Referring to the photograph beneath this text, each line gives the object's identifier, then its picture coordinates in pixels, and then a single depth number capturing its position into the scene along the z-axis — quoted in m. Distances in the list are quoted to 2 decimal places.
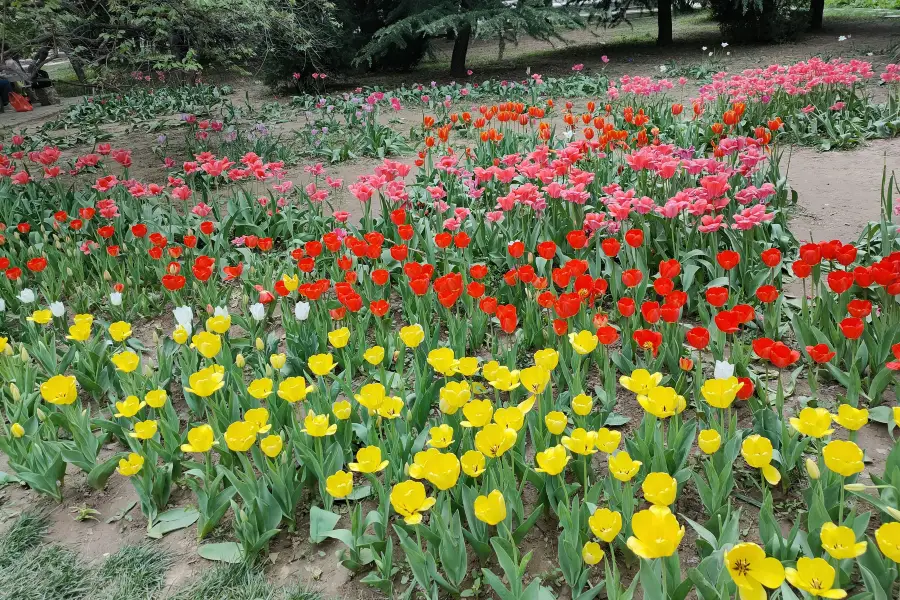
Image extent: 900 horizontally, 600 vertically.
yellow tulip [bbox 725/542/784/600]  1.32
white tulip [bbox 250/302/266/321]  2.96
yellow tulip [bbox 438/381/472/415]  2.00
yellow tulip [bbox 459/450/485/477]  1.79
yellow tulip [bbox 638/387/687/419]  1.85
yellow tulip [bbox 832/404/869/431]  1.70
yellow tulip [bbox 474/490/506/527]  1.60
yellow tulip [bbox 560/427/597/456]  1.79
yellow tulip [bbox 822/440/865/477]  1.55
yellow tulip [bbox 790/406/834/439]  1.74
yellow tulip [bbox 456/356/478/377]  2.10
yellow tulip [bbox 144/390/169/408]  2.22
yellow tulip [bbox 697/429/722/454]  1.78
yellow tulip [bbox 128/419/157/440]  2.13
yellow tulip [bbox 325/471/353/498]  1.87
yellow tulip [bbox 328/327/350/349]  2.45
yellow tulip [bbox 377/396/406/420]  2.08
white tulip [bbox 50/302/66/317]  3.18
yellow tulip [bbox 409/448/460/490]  1.66
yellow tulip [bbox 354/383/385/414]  2.04
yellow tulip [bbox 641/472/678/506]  1.53
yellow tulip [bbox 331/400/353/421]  2.09
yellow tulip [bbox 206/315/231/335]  2.64
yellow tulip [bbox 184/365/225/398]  2.17
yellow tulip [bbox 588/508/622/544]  1.56
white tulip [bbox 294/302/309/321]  2.86
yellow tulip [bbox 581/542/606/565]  1.61
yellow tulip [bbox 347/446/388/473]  1.80
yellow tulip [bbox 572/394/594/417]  1.95
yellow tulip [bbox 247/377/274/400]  2.19
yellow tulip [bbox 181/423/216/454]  1.98
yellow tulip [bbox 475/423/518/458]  1.76
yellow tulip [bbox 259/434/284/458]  1.96
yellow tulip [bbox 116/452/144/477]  2.11
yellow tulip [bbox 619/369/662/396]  1.93
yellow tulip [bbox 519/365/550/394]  1.99
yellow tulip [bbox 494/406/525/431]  1.85
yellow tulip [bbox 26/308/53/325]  2.94
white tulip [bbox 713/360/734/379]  2.08
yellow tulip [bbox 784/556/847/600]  1.30
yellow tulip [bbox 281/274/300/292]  3.01
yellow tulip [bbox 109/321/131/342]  2.63
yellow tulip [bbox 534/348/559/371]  2.08
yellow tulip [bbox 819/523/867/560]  1.41
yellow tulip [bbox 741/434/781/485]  1.71
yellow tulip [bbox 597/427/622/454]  1.77
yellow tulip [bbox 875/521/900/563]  1.34
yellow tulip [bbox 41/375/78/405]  2.29
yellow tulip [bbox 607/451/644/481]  1.73
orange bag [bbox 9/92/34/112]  12.24
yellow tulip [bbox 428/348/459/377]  2.10
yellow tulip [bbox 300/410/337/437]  1.96
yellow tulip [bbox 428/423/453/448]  1.84
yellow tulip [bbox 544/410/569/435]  1.89
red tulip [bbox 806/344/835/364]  2.09
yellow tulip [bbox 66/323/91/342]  2.71
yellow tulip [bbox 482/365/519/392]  2.01
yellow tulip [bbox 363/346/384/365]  2.29
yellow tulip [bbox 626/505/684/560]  1.36
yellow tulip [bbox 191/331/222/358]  2.41
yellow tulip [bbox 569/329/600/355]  2.20
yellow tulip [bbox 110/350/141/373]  2.43
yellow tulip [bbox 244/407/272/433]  2.07
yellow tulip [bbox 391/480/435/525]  1.67
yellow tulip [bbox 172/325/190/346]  2.57
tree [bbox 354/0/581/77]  11.82
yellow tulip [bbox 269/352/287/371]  2.44
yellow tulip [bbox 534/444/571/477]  1.72
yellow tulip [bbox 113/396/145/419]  2.22
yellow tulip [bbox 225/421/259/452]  1.94
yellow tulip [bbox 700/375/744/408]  1.85
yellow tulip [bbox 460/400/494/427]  1.84
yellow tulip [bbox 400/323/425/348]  2.35
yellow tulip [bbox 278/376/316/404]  2.05
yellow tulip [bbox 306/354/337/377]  2.25
